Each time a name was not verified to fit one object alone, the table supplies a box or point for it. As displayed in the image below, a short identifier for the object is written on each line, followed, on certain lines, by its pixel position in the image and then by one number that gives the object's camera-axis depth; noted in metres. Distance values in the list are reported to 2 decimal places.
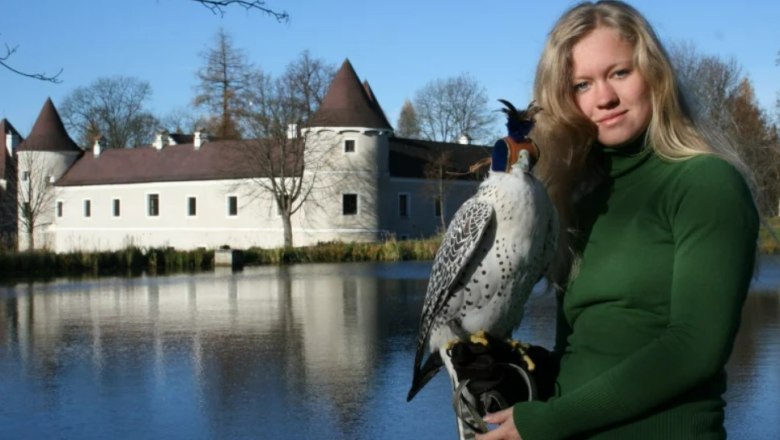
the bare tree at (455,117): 81.41
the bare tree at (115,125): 86.31
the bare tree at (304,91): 58.25
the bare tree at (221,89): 77.12
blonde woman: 2.32
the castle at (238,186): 57.31
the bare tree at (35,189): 67.62
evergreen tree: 92.75
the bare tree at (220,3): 6.32
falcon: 2.84
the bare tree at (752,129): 45.92
